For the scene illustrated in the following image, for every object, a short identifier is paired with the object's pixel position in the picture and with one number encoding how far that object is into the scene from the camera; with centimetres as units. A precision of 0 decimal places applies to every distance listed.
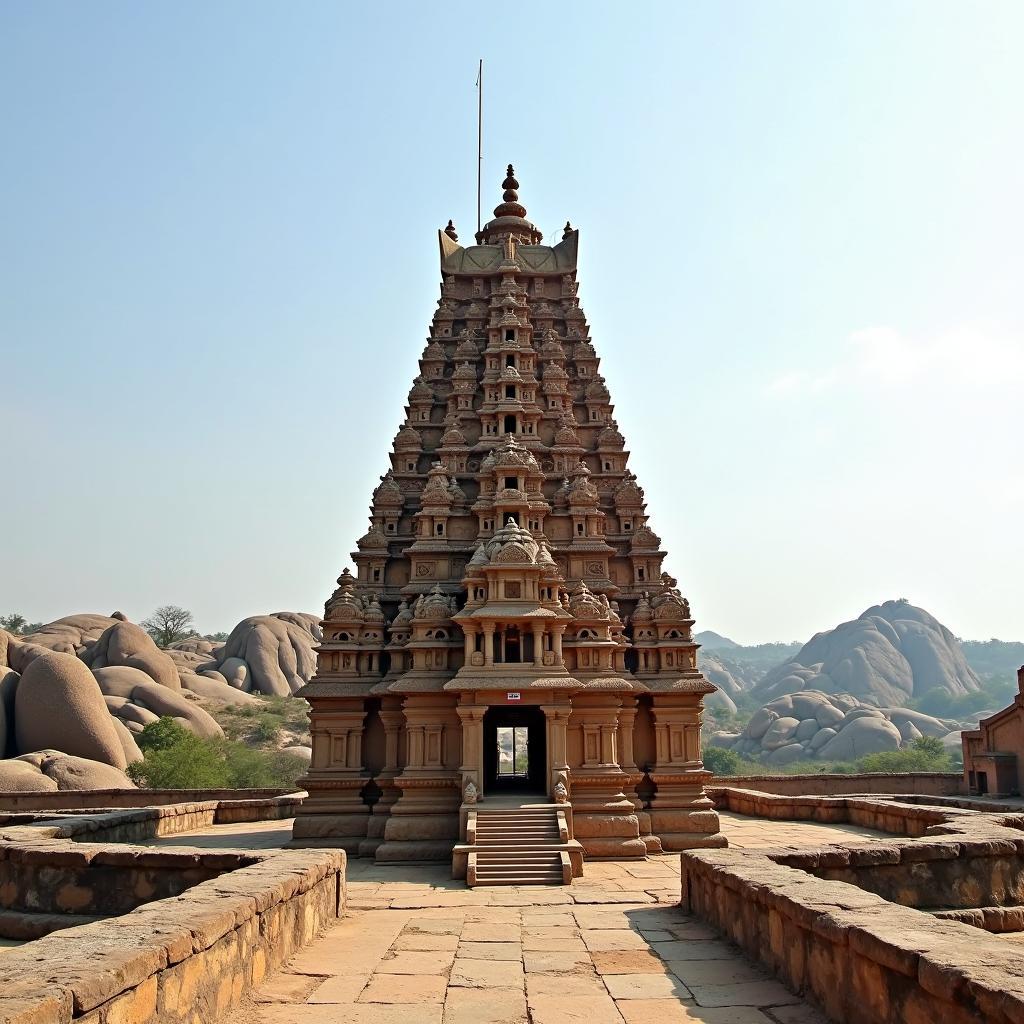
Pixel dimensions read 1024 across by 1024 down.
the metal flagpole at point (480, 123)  3647
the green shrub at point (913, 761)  5966
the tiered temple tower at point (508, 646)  1984
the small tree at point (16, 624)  9188
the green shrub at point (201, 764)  3744
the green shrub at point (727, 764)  7162
